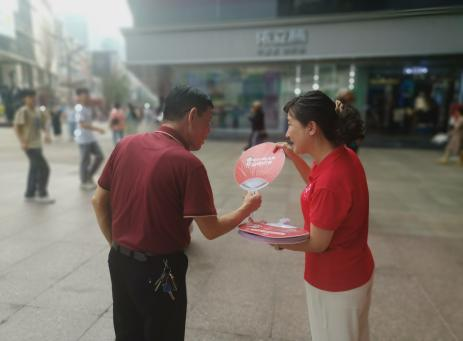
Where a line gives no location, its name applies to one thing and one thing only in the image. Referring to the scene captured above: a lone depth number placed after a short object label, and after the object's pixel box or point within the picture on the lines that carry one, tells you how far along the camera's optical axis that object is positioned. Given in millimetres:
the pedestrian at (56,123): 18277
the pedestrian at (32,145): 5962
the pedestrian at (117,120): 12763
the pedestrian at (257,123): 11047
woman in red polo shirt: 1502
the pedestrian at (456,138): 10320
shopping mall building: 14422
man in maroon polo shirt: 1553
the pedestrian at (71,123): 16328
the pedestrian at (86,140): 6973
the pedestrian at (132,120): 13141
